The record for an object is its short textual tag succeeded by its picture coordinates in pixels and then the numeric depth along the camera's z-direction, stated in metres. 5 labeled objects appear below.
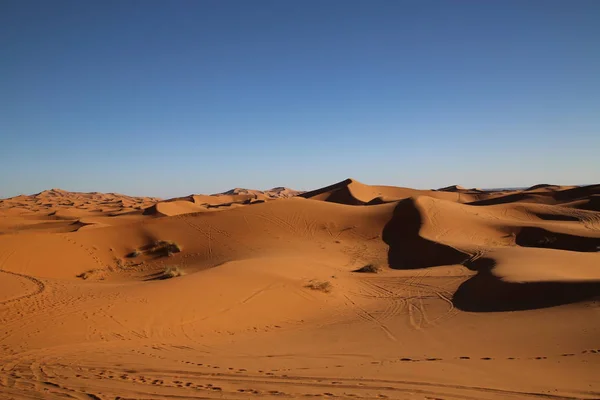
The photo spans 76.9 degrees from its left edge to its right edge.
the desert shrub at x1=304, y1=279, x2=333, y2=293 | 13.39
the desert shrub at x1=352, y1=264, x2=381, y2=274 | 16.95
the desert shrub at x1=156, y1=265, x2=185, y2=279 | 15.76
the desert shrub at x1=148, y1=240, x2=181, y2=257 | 21.08
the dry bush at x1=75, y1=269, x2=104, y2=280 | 17.56
